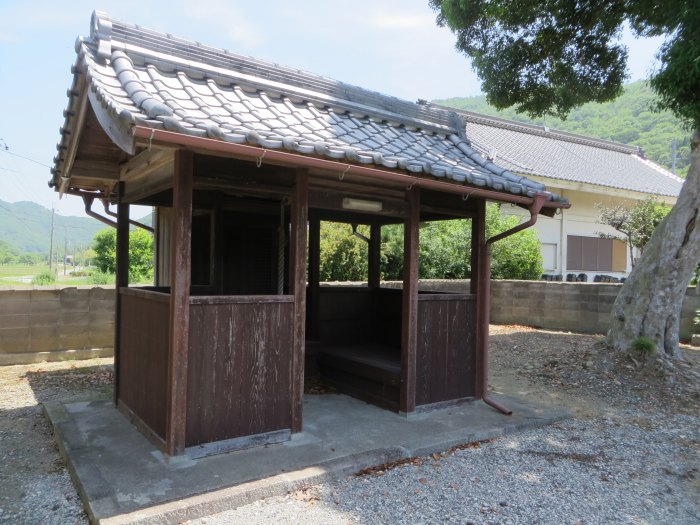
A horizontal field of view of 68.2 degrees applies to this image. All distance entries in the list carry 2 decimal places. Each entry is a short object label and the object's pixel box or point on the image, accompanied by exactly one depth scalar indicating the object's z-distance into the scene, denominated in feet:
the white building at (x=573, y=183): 55.26
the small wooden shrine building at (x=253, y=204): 12.52
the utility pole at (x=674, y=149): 109.93
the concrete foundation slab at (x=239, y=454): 10.67
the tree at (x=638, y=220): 46.65
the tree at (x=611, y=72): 23.25
